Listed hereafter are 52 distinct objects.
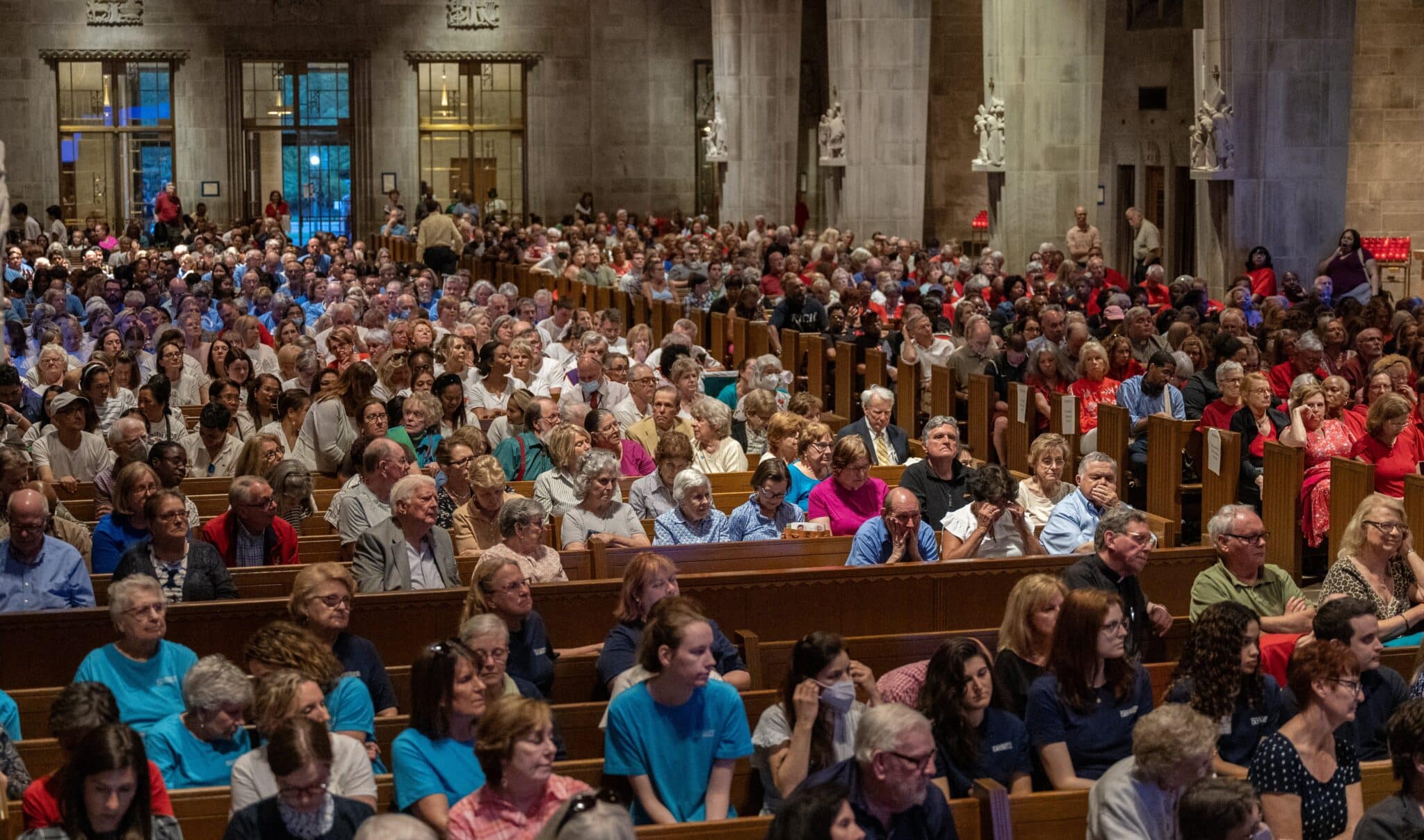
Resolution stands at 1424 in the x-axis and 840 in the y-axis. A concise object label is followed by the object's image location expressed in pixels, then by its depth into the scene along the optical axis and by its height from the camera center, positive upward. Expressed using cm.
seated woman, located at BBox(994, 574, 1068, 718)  645 -140
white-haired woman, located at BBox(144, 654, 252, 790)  577 -155
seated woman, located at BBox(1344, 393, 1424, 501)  978 -118
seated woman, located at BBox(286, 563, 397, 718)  652 -135
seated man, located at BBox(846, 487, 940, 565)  835 -141
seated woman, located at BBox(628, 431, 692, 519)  941 -131
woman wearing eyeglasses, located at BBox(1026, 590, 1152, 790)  616 -155
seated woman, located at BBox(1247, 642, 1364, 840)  578 -165
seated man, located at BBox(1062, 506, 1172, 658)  722 -131
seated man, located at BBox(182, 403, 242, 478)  1063 -127
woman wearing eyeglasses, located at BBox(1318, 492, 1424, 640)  768 -141
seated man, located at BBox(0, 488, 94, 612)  763 -141
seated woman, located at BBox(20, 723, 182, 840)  499 -148
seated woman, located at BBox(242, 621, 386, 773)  611 -143
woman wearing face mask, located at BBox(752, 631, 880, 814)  591 -155
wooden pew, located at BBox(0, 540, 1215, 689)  754 -163
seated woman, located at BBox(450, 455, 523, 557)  847 -133
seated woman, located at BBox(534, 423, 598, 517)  948 -125
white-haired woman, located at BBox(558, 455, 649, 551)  877 -137
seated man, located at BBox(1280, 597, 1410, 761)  646 -157
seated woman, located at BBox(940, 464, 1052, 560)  845 -138
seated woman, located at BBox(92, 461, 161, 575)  794 -128
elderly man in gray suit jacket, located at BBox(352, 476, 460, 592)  780 -137
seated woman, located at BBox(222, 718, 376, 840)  510 -154
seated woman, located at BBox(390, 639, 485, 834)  555 -150
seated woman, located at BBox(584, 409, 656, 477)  1024 -121
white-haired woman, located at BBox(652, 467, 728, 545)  883 -140
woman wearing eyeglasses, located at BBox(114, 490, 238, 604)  751 -135
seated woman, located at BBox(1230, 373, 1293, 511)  1101 -121
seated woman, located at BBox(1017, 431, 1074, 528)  920 -127
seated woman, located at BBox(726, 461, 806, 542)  898 -138
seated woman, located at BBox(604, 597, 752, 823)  584 -157
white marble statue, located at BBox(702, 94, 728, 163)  3134 +134
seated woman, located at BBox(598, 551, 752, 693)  682 -139
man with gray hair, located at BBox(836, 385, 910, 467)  1086 -122
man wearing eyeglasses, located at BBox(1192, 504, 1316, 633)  755 -143
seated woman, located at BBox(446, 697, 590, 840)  512 -148
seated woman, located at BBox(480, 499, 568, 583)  791 -134
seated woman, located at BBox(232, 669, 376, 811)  555 -144
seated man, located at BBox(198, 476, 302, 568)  810 -134
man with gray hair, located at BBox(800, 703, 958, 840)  516 -152
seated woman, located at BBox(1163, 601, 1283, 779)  621 -152
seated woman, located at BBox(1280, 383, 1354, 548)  1016 -122
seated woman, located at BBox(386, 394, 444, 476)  1048 -112
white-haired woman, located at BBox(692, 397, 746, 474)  1077 -125
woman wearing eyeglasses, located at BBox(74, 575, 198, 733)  633 -147
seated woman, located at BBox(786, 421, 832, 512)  989 -125
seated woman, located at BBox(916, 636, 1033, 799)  595 -157
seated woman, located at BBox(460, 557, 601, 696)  675 -138
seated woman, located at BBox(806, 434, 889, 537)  918 -134
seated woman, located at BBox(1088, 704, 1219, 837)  535 -156
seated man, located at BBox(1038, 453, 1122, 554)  882 -134
